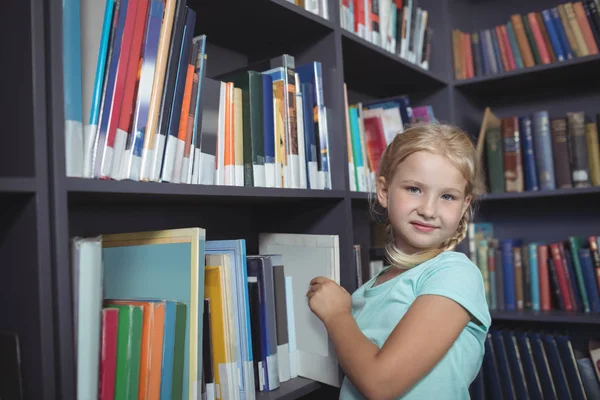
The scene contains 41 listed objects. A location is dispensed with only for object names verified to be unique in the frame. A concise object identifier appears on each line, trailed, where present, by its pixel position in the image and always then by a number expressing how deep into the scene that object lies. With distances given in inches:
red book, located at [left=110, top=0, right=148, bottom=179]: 32.1
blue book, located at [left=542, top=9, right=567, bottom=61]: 72.9
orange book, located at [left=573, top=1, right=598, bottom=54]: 70.2
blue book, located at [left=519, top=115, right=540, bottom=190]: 73.3
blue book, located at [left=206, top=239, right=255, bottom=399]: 40.9
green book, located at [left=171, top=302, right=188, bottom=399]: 34.8
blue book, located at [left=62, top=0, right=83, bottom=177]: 29.0
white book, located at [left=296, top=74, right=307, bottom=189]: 47.8
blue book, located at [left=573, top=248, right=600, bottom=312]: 68.0
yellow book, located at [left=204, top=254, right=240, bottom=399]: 39.9
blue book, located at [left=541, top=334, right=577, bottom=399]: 66.2
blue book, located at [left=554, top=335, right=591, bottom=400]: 65.4
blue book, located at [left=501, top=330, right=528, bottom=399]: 68.6
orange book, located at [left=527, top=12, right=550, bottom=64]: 74.4
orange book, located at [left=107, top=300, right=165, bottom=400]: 33.1
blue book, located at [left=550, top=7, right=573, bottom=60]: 72.4
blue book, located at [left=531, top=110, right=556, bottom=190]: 72.1
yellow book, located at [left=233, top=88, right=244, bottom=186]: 42.7
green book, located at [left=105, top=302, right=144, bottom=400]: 31.9
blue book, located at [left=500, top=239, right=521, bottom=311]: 74.5
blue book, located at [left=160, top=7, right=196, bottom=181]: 35.4
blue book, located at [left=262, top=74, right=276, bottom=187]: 44.6
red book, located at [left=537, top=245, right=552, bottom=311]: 72.1
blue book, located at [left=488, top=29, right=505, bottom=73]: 79.1
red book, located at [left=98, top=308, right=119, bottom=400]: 30.9
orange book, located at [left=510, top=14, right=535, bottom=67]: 76.1
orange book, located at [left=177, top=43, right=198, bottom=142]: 37.1
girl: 34.8
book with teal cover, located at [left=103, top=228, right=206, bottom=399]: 35.7
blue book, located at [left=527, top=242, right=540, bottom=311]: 72.6
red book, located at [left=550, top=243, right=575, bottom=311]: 70.3
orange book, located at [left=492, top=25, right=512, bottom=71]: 78.4
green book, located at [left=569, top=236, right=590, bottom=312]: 68.9
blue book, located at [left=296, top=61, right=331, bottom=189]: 50.4
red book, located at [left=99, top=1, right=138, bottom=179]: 31.4
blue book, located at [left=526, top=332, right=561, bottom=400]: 67.0
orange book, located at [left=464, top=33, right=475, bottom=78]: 81.0
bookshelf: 27.3
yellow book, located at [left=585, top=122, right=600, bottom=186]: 69.4
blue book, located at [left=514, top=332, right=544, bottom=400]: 67.8
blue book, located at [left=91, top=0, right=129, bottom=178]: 30.9
